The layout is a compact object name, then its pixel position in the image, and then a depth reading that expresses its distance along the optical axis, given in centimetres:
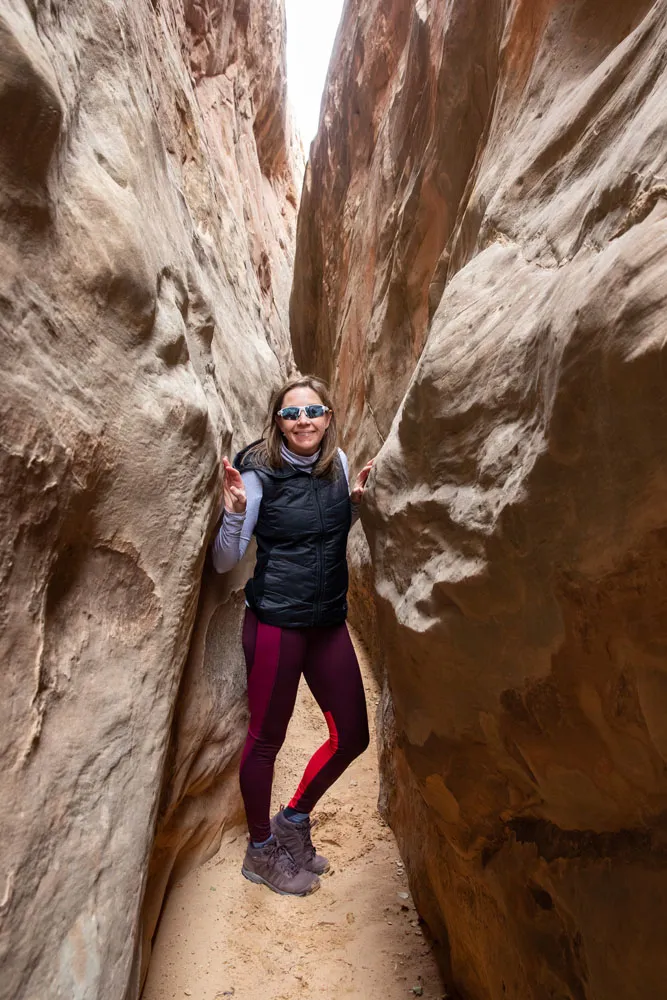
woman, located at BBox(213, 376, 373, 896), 294
